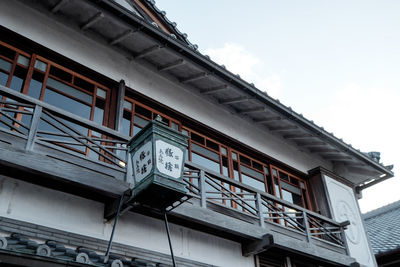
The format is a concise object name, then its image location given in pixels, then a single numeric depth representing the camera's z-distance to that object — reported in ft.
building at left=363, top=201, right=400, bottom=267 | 48.57
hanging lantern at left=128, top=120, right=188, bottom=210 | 20.80
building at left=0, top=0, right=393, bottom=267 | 21.77
